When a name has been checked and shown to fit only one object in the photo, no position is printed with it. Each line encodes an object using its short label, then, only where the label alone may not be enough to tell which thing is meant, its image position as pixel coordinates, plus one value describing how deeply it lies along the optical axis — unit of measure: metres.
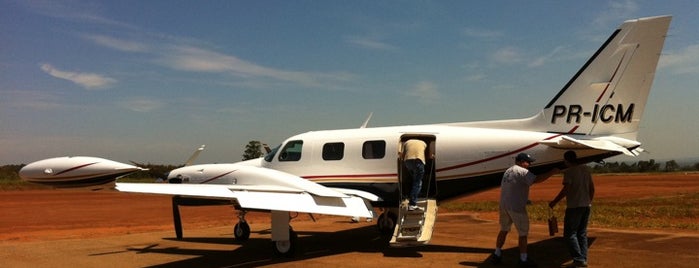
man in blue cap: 9.34
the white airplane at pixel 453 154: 11.14
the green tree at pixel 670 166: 102.06
